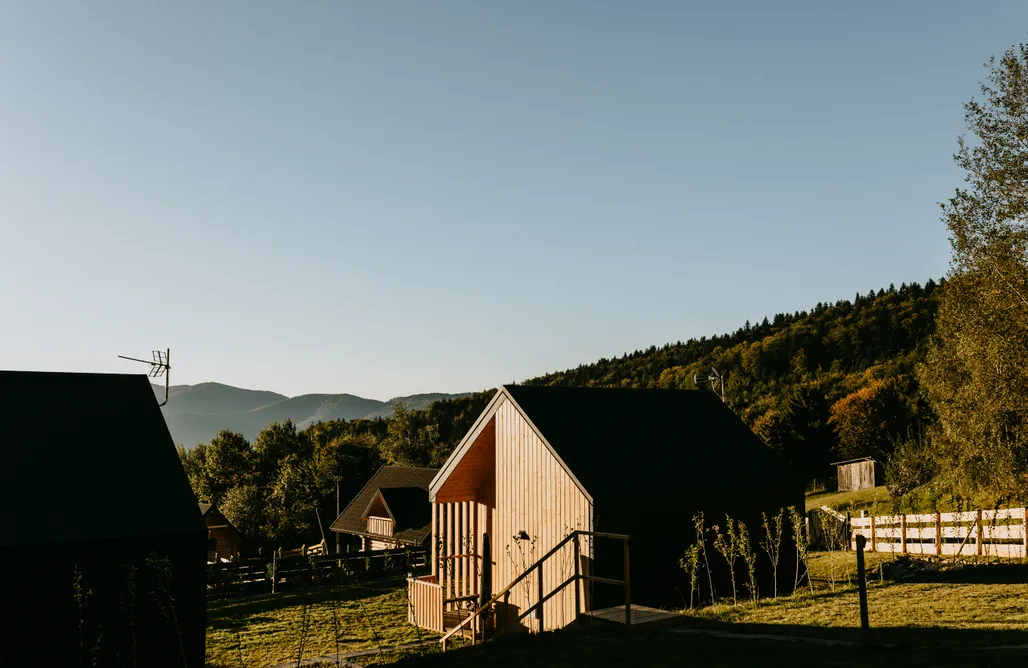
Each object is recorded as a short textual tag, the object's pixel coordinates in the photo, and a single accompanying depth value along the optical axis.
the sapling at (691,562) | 15.84
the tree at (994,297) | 24.70
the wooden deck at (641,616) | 12.34
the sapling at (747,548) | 16.38
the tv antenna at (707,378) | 29.17
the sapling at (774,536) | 18.08
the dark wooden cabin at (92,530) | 13.02
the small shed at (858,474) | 50.00
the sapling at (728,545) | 16.73
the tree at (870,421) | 57.38
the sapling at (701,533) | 16.75
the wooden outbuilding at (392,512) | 43.78
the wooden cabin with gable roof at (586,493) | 17.06
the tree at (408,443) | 88.88
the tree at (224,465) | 79.19
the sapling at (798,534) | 16.53
